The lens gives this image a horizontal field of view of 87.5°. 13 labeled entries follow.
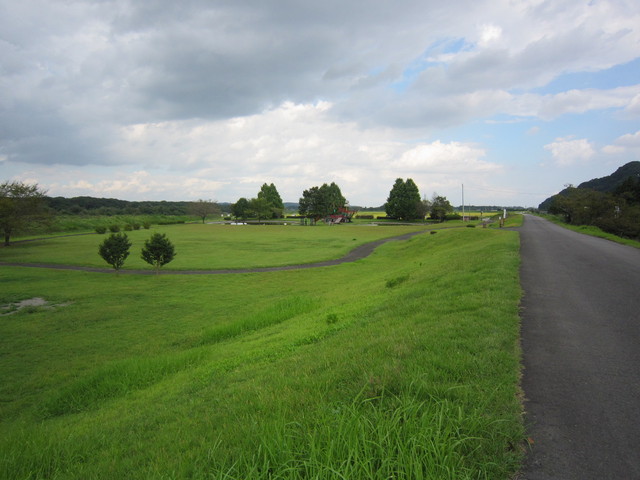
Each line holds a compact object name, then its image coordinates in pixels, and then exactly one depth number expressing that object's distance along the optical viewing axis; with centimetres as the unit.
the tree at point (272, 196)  12742
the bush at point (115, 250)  2492
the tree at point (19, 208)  4409
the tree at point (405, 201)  10588
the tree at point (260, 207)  11412
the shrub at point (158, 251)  2464
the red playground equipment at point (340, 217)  11252
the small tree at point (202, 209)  13338
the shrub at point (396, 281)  1354
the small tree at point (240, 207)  12595
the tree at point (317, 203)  10206
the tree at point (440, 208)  10289
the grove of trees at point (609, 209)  3741
